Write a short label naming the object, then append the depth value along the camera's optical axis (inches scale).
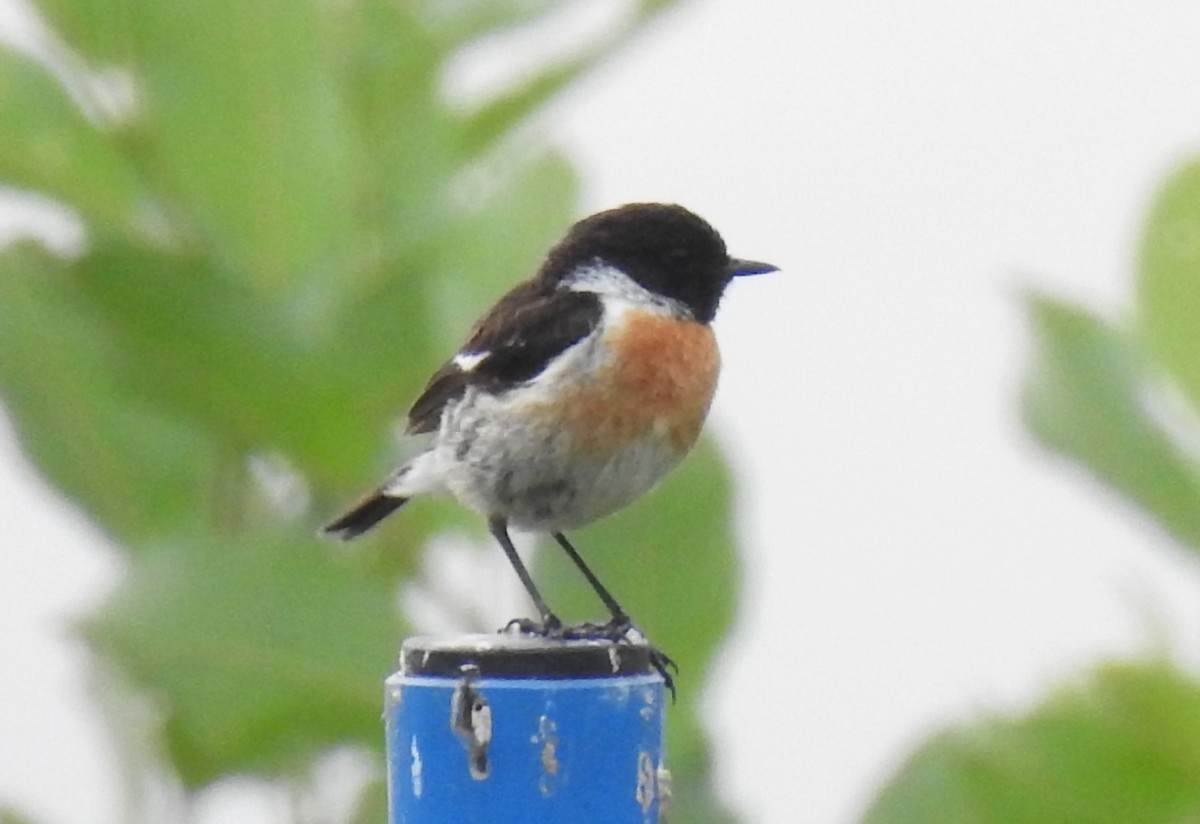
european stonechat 206.1
